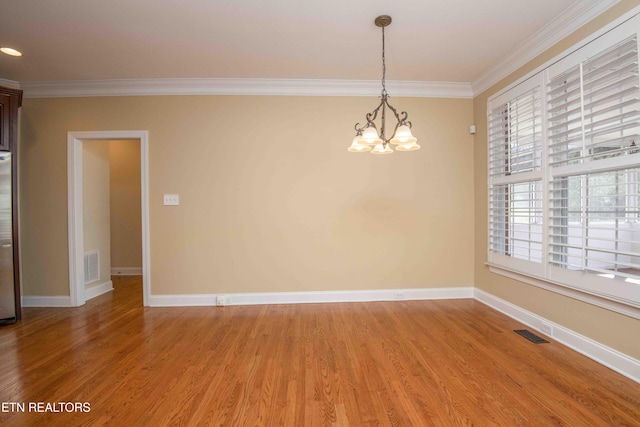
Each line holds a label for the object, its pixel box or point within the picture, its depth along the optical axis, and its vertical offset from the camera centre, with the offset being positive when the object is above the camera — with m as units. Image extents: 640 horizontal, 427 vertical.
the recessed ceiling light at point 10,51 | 2.76 +1.59
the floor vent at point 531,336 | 2.54 -1.20
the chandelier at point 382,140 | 2.00 +0.50
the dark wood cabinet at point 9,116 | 2.99 +1.02
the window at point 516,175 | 2.78 +0.35
